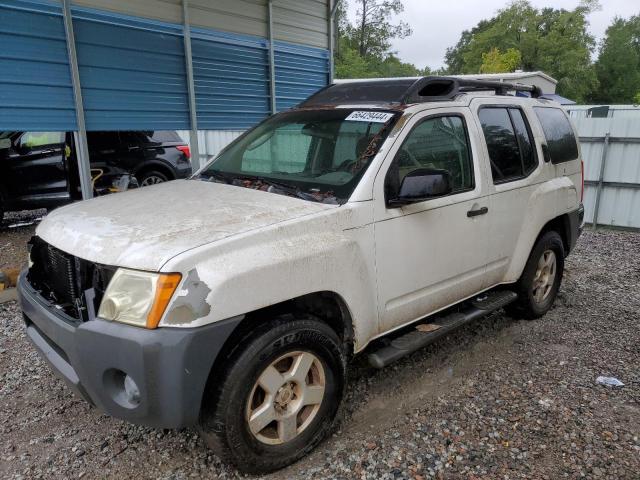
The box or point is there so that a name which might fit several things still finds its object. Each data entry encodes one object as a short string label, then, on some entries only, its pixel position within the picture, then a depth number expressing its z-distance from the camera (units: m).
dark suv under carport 7.56
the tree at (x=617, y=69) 54.19
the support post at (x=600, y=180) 8.89
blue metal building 4.95
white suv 2.10
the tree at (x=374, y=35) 38.78
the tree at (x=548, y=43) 45.97
